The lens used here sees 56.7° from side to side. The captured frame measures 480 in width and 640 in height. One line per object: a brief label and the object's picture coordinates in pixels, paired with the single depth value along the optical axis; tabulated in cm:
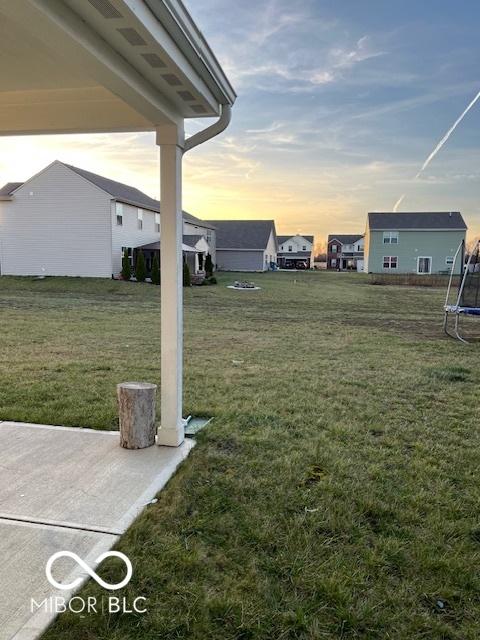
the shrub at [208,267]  2892
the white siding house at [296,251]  6375
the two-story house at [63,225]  2264
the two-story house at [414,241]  4031
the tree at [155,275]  2225
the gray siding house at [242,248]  4097
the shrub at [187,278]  2246
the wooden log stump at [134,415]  362
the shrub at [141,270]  2258
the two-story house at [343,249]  6762
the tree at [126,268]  2273
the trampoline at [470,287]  962
